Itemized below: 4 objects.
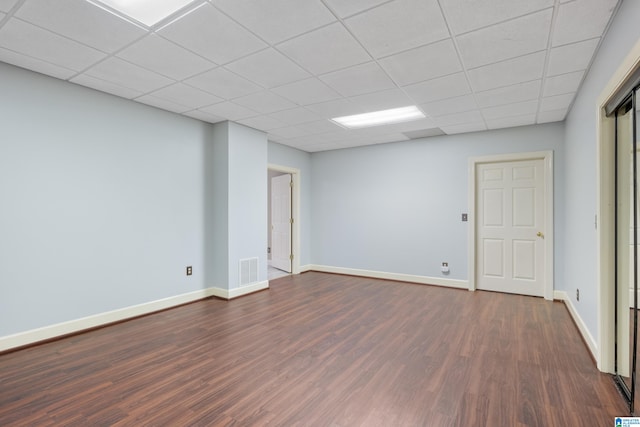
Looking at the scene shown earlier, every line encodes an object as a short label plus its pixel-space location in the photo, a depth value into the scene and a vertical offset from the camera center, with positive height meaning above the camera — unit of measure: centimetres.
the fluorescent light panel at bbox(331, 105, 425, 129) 407 +131
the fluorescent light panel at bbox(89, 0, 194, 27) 198 +133
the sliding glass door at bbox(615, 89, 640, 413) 198 -23
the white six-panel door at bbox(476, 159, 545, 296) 458 -23
